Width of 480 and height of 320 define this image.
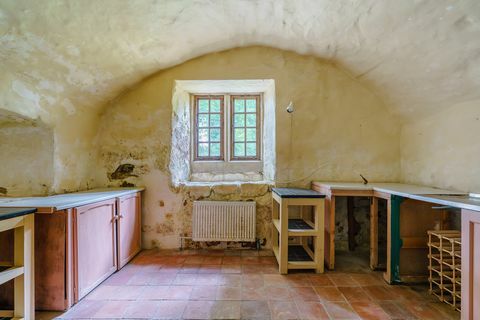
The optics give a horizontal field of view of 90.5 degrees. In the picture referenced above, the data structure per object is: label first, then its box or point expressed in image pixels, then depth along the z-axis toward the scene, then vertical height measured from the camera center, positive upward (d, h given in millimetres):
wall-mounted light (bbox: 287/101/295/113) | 3064 +667
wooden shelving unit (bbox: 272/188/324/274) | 2504 -760
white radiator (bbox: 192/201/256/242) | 3121 -809
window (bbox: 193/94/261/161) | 3736 +496
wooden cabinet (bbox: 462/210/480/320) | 1444 -653
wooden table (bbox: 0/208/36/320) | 1630 -741
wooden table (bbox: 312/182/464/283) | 2248 -522
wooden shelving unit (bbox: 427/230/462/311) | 1916 -937
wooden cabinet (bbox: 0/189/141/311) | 1881 -768
